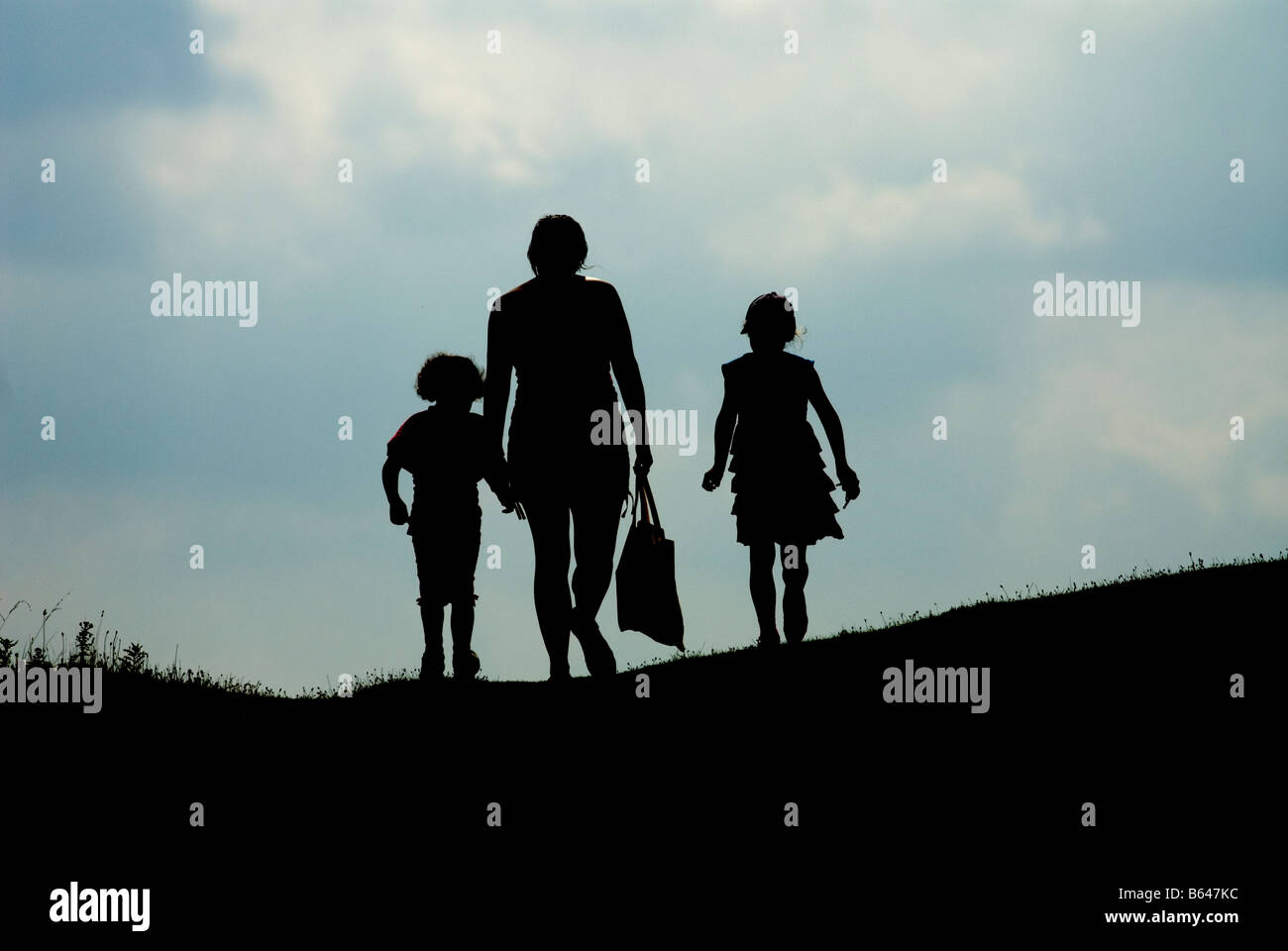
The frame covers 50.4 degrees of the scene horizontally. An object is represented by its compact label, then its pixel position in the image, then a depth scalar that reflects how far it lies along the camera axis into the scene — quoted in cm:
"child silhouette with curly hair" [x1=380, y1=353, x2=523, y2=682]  1010
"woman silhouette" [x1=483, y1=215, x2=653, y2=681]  825
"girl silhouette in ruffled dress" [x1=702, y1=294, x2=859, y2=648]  1019
